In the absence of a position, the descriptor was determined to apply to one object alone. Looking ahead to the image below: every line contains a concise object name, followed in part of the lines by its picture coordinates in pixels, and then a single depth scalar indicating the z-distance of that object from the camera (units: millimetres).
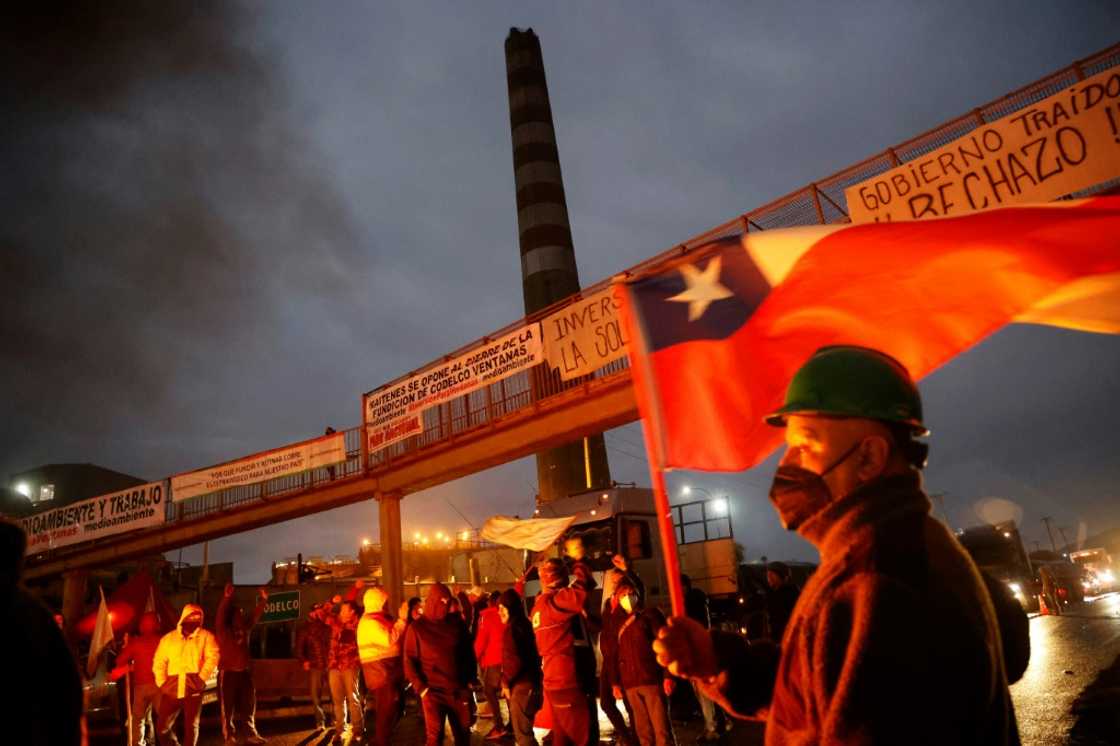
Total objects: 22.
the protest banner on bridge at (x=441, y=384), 15516
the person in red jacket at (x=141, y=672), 9977
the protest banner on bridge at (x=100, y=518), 23078
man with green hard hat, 1424
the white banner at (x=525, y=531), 13984
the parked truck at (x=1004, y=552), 23047
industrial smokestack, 33781
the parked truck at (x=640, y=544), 14148
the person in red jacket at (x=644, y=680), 7051
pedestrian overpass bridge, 13109
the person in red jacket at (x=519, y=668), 7625
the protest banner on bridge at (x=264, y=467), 20234
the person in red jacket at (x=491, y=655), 10945
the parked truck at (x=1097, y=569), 40781
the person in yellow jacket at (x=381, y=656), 8828
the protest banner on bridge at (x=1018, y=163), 9984
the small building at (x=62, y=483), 62656
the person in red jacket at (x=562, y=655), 6652
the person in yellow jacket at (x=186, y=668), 9508
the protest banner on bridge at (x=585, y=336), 13953
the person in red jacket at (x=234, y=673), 11102
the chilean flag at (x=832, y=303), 2951
